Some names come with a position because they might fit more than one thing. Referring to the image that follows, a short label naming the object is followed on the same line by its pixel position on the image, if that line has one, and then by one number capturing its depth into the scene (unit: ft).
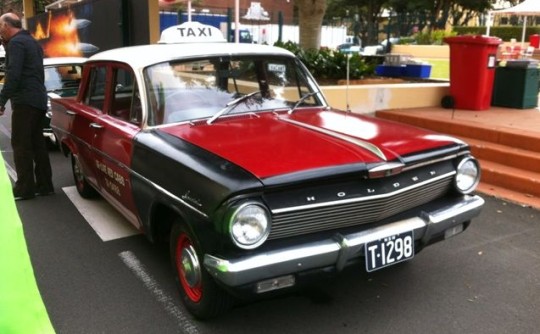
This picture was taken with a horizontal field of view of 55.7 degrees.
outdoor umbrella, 57.04
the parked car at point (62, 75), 28.78
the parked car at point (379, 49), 50.71
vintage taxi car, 8.97
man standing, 17.46
